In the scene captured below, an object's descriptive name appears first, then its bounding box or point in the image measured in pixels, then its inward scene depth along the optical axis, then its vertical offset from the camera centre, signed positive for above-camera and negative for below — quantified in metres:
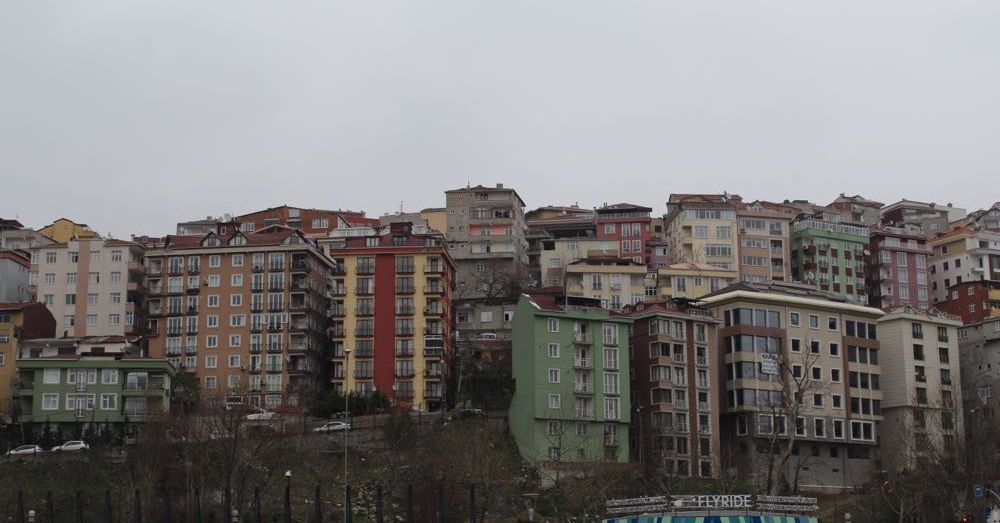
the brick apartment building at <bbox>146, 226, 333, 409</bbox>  116.94 +11.16
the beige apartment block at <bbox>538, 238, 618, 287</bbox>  147.12 +19.85
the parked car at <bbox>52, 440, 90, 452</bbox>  96.75 -0.42
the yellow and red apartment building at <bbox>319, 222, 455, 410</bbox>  114.31 +10.29
